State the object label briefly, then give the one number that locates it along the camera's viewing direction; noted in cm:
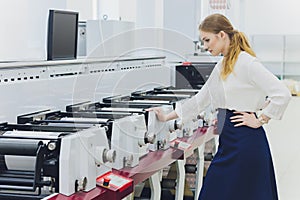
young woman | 239
